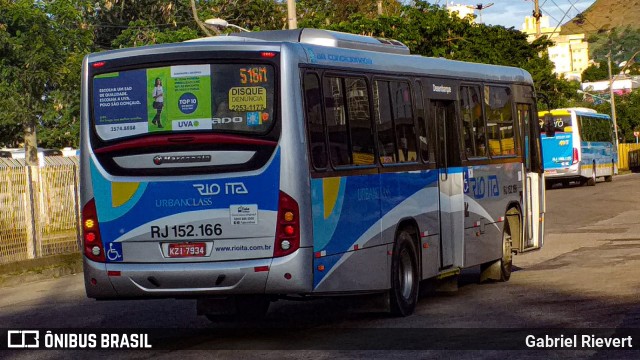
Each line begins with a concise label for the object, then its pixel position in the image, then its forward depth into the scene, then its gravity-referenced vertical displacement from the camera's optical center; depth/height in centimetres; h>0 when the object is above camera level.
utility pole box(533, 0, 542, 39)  7112 +728
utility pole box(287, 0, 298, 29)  2901 +328
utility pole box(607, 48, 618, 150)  8637 +248
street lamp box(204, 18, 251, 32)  3059 +332
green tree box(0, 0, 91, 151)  4488 +416
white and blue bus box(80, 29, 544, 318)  1086 -13
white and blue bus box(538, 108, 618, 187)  5356 -31
